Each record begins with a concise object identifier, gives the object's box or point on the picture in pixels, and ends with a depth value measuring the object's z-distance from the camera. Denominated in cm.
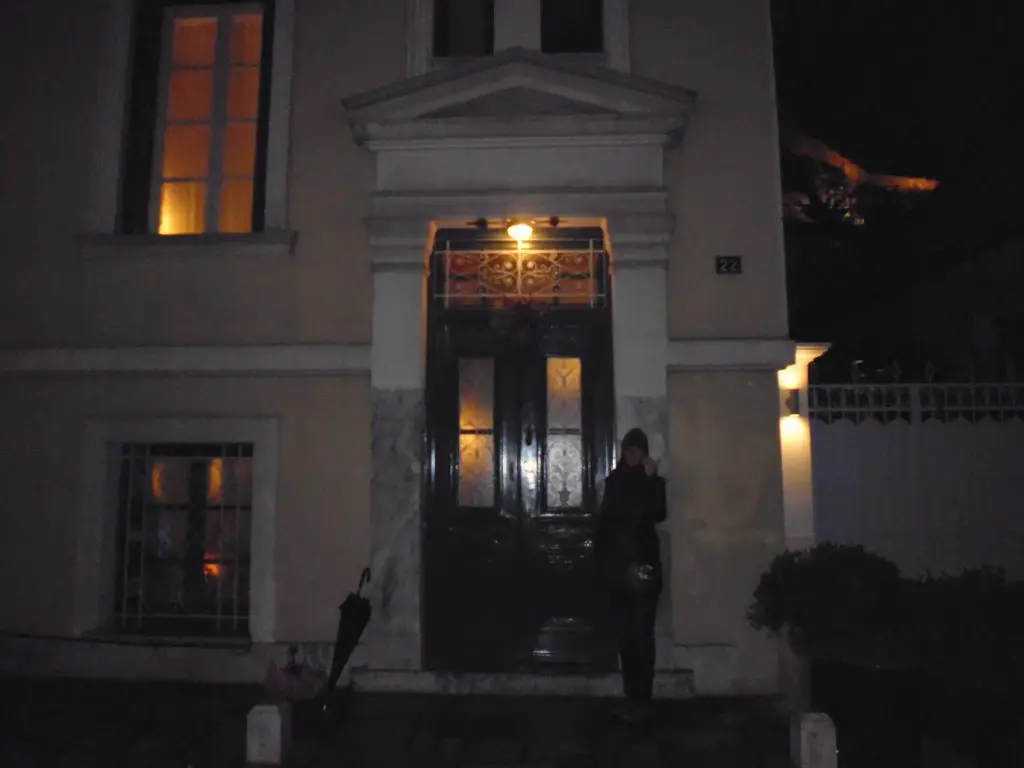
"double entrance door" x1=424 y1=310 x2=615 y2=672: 604
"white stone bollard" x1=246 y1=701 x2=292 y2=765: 448
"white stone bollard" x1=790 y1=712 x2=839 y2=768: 424
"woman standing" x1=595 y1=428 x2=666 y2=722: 509
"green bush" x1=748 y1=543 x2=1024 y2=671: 421
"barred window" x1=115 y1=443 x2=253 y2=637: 636
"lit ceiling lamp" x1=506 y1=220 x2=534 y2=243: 629
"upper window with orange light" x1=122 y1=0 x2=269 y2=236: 662
